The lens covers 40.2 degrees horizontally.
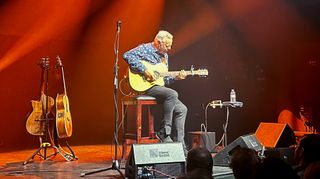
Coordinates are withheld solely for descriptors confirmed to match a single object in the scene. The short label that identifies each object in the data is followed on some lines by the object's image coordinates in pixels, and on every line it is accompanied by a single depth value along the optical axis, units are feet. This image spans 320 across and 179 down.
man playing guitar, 18.61
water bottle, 22.18
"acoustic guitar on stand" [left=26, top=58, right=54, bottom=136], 21.01
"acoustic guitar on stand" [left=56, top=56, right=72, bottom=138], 20.59
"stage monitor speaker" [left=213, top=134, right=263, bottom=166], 16.78
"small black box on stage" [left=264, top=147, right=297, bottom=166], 17.95
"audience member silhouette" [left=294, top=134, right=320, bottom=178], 9.81
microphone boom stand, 15.70
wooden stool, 18.56
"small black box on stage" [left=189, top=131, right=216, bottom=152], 20.62
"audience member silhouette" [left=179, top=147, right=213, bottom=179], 9.89
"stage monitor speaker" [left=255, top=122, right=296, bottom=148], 19.52
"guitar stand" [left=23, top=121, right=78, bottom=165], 20.27
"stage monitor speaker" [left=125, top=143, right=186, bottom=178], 13.79
